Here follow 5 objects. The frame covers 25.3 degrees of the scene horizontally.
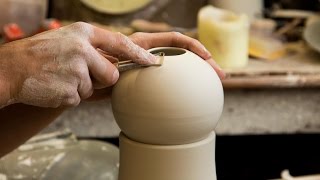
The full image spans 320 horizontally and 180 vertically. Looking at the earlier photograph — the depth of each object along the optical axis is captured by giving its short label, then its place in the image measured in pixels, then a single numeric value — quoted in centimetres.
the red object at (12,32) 143
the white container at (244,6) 163
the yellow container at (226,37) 137
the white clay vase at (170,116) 81
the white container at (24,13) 155
